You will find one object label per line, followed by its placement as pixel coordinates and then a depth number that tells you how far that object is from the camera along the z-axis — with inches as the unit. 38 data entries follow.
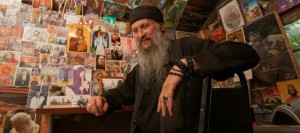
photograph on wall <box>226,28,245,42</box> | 52.5
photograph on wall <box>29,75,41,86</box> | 49.9
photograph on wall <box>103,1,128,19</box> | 63.7
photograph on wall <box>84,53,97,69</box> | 56.1
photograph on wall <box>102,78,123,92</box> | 55.1
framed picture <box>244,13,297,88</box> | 42.6
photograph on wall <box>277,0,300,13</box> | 41.2
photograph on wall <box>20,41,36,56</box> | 51.1
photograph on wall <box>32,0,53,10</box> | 56.1
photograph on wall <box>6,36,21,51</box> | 50.3
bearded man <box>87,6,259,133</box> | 23.3
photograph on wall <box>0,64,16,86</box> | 47.7
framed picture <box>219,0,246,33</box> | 54.0
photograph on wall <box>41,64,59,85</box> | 51.1
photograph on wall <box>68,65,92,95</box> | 53.2
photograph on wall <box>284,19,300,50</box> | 40.7
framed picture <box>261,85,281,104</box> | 43.6
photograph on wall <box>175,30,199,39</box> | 68.4
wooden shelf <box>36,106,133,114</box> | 41.1
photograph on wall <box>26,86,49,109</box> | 48.3
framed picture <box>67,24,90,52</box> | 56.4
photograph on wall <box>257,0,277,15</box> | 45.8
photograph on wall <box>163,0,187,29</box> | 63.7
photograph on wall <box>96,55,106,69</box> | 57.2
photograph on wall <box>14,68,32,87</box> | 48.9
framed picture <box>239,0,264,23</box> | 49.2
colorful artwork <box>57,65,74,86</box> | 52.3
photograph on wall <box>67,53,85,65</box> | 54.9
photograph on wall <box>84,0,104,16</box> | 61.9
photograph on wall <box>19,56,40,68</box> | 50.4
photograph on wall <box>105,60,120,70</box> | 58.3
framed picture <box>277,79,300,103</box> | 40.0
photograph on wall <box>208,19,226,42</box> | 59.9
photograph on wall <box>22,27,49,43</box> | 52.5
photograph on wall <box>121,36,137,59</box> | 61.9
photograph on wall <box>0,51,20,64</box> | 49.0
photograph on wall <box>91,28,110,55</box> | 58.6
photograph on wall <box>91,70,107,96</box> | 54.7
